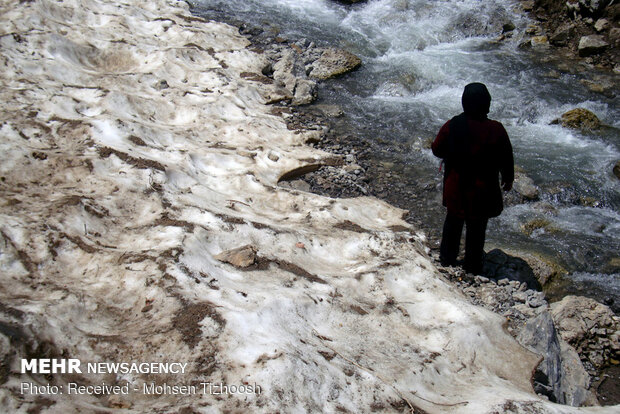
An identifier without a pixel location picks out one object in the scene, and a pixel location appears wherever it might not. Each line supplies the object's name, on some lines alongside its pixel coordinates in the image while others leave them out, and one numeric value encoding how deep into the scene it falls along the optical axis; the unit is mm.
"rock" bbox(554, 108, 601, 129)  9773
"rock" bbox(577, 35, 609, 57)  12547
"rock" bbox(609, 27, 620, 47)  12742
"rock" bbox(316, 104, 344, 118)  9492
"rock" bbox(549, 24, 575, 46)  13219
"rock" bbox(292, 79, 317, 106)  9719
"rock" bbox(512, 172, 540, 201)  7758
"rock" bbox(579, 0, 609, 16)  13391
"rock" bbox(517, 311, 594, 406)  4430
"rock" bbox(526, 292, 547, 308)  5645
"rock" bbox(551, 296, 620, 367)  5285
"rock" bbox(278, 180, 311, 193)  6977
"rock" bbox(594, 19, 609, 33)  13234
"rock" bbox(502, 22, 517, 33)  13938
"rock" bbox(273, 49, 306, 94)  10164
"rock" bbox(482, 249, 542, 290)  6075
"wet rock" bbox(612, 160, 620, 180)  8297
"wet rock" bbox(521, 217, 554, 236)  7158
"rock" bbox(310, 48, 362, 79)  10945
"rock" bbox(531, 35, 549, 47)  13388
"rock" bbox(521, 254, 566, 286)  6227
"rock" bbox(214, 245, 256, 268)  4625
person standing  5133
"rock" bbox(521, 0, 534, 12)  14719
